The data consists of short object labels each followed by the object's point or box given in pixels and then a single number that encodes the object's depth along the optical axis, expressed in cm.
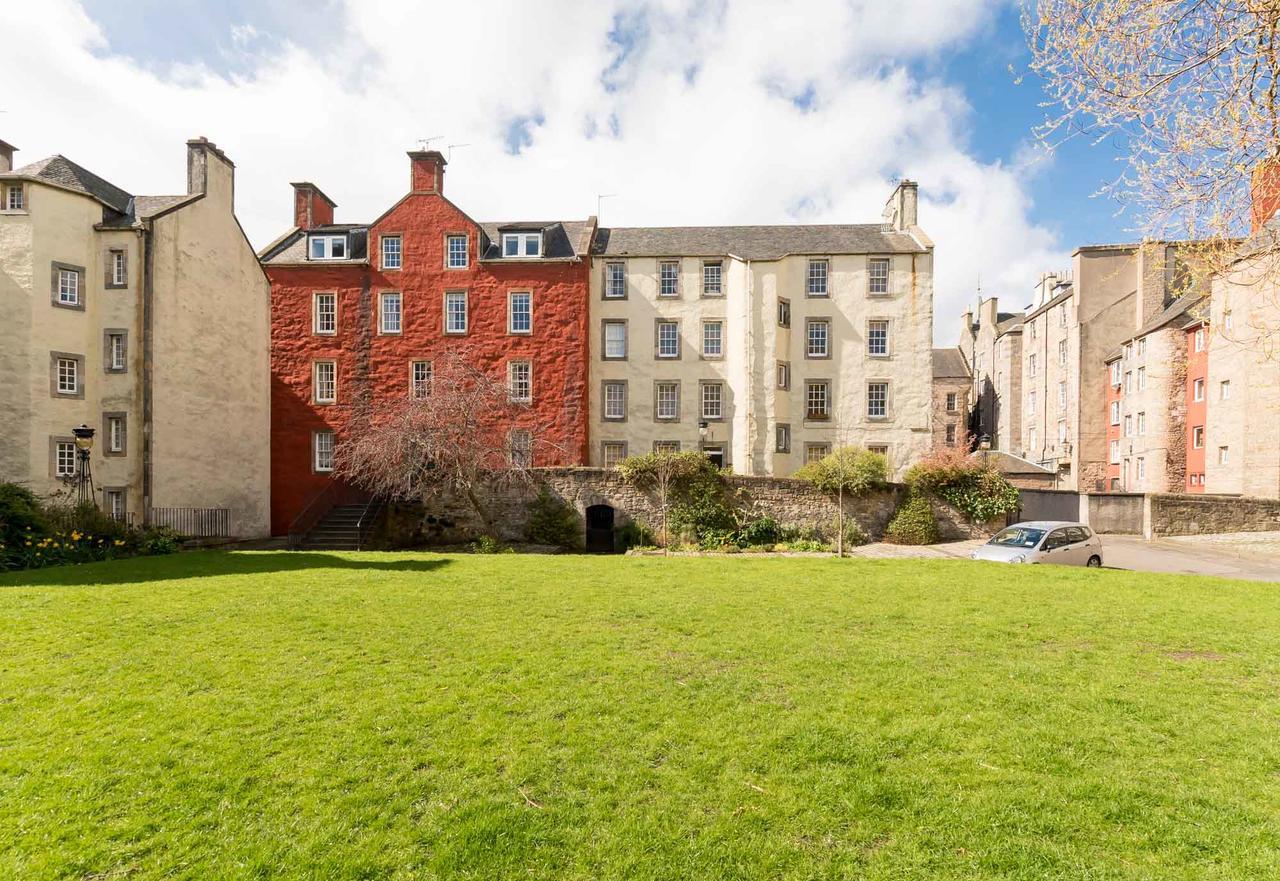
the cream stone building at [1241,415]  2814
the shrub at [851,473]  2406
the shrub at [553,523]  2406
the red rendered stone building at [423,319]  2892
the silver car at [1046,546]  1680
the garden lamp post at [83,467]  1789
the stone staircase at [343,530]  2302
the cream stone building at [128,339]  2042
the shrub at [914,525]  2383
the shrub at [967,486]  2466
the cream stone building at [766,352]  2972
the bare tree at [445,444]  2138
